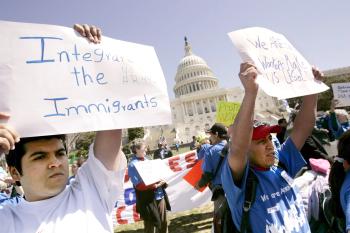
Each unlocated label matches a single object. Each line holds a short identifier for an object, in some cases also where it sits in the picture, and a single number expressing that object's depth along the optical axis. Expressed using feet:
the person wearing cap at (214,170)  15.72
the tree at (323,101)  172.78
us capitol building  311.27
